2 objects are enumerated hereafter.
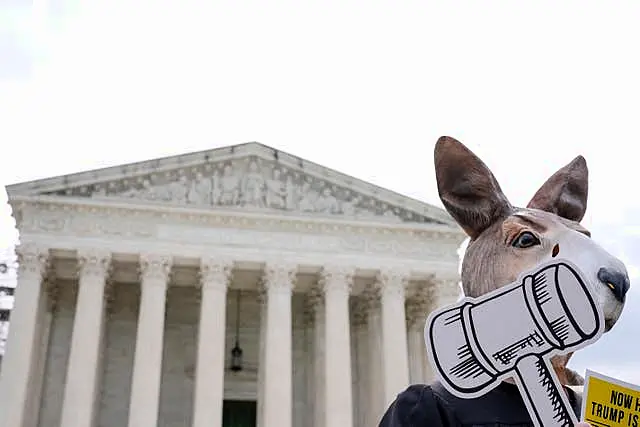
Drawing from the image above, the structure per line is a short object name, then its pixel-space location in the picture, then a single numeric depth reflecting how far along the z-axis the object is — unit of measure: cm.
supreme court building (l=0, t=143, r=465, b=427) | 2461
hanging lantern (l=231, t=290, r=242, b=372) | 2844
